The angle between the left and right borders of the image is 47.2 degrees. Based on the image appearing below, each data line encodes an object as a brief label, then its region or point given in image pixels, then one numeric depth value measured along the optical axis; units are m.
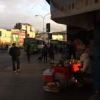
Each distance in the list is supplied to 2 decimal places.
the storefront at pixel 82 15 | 2.36
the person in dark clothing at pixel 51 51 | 10.63
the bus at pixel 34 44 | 19.98
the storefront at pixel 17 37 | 39.83
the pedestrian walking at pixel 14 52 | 6.47
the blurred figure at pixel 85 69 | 4.02
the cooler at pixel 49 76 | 4.03
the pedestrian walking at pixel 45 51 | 10.32
